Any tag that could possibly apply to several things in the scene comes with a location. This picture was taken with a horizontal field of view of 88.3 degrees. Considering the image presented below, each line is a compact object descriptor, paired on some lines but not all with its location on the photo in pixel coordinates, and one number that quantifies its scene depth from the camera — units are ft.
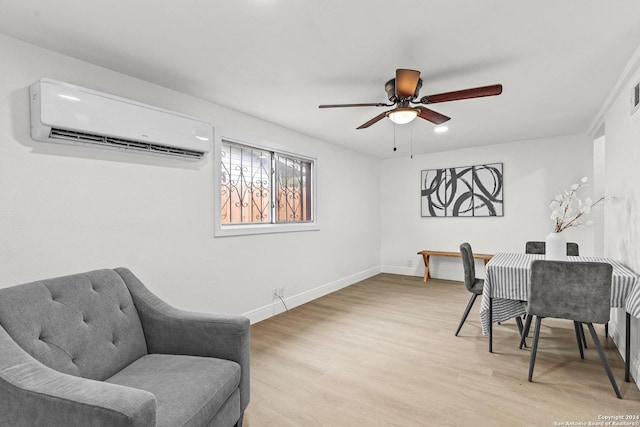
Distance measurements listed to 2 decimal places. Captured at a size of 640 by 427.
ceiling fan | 7.31
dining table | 7.62
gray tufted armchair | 3.73
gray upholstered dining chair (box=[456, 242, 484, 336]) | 10.63
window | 11.68
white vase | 9.42
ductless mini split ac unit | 6.66
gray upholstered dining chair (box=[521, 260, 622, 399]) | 7.32
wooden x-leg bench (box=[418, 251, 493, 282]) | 18.26
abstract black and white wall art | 17.69
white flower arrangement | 9.36
